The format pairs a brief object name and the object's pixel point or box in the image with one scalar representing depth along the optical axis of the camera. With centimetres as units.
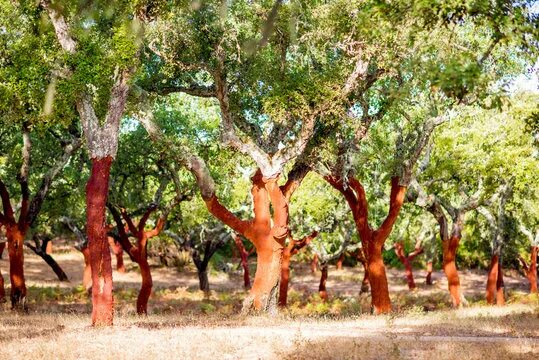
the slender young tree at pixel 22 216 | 2253
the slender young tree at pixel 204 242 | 3931
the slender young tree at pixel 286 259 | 3256
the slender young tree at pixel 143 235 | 2570
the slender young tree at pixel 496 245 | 3000
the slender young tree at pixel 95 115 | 1509
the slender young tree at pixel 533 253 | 3897
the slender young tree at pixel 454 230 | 2720
